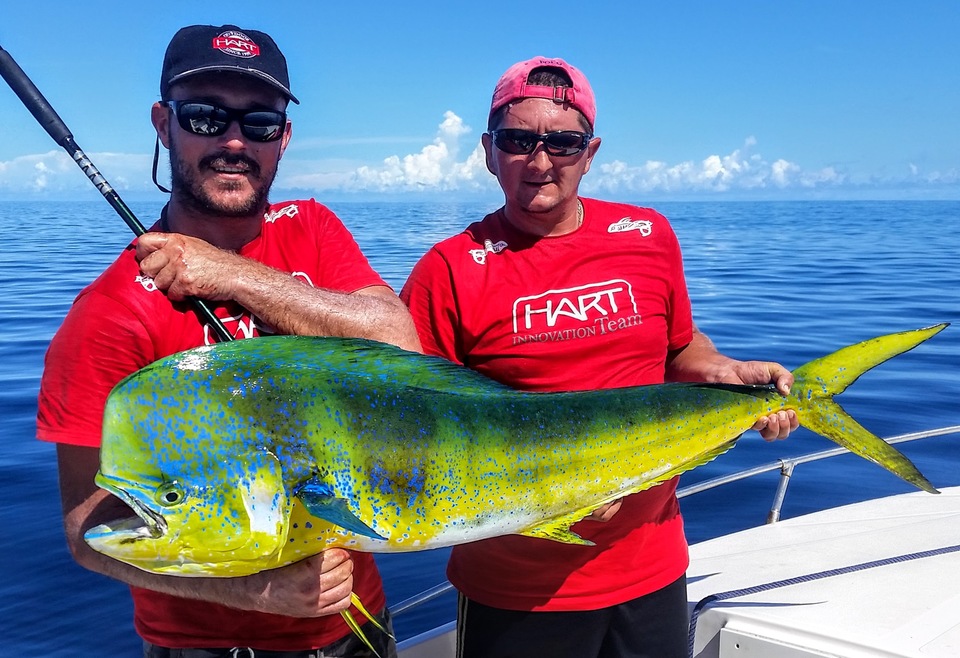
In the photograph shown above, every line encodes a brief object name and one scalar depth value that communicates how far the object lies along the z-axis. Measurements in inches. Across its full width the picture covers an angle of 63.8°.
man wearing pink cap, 99.0
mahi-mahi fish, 55.4
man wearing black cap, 68.2
